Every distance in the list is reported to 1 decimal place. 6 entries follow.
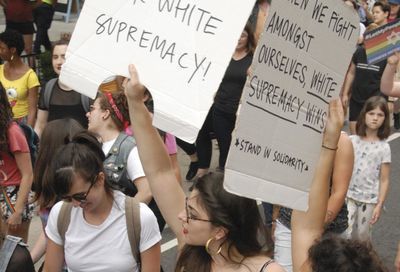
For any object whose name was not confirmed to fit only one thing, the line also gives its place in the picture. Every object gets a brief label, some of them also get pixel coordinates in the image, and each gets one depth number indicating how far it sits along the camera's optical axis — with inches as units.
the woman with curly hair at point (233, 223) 120.7
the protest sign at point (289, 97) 109.5
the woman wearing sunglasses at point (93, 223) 144.8
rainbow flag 184.2
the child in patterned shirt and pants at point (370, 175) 244.7
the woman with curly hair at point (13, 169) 203.5
